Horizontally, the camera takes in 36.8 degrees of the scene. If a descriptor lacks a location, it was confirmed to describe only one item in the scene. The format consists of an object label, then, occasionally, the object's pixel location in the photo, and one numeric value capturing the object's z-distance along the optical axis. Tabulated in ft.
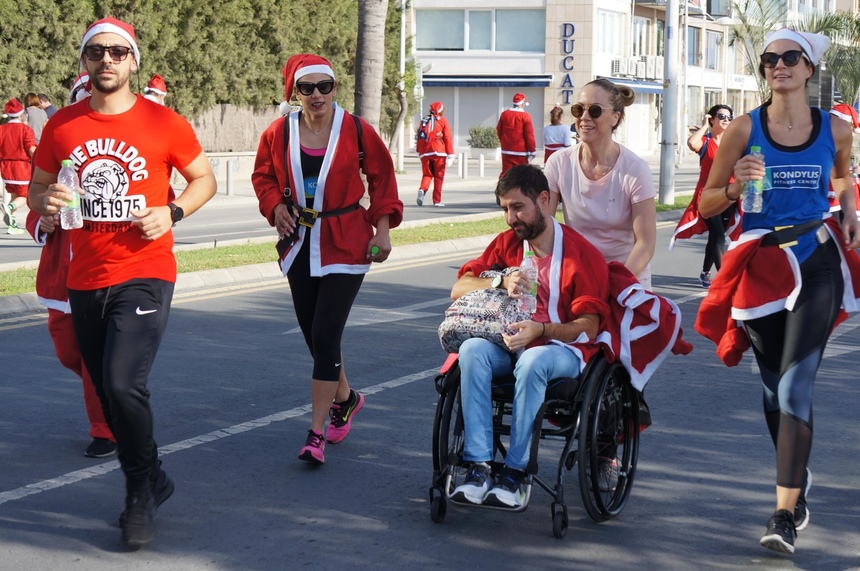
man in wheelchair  16.24
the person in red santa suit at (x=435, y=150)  76.74
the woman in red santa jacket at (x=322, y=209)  20.07
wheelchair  16.26
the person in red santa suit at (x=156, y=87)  43.47
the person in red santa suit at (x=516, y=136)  74.74
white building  187.62
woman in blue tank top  16.19
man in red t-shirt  16.05
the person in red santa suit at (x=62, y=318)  20.40
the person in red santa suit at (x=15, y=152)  59.88
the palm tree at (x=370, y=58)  57.11
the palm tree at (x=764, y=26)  113.91
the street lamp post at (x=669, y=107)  75.72
